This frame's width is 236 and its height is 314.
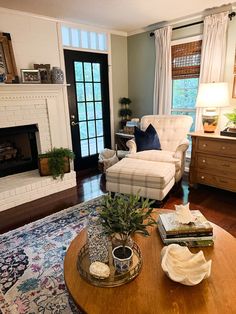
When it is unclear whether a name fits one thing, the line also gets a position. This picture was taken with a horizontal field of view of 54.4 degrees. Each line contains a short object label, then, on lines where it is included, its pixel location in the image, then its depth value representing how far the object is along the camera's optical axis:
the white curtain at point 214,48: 3.01
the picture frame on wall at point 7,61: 2.90
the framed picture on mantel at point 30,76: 3.06
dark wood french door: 3.77
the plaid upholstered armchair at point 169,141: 2.99
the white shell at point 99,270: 1.13
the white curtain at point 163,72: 3.64
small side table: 4.13
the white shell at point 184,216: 1.41
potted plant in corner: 4.38
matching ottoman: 2.55
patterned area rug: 1.49
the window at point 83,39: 3.53
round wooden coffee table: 0.98
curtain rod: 2.92
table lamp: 2.85
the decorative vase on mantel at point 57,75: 3.28
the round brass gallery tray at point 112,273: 1.12
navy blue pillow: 3.22
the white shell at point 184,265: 1.08
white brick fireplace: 2.91
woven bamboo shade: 3.40
